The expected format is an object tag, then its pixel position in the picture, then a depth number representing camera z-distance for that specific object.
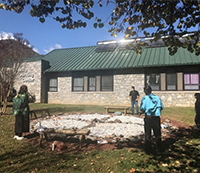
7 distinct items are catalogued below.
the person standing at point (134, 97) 11.15
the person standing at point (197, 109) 6.71
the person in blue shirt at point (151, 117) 4.37
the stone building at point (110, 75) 15.28
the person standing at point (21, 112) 5.73
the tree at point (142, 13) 4.05
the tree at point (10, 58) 10.89
